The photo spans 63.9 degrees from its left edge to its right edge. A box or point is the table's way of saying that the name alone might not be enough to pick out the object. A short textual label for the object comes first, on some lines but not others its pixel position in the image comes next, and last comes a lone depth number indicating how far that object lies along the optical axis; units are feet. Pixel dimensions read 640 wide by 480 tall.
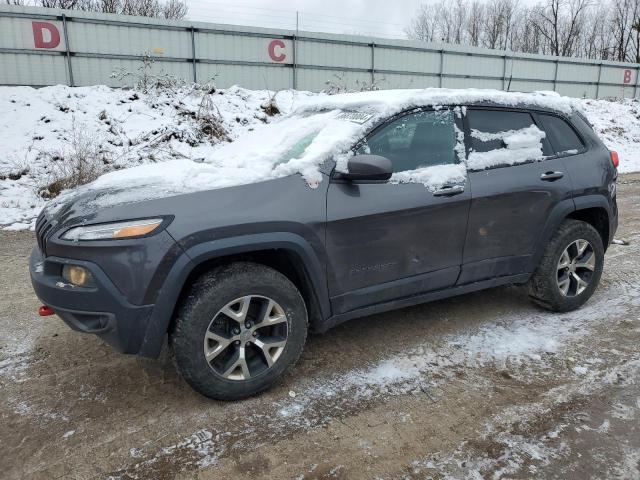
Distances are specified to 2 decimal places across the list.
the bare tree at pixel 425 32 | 170.09
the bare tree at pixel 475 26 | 161.48
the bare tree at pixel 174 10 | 109.70
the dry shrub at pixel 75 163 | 29.60
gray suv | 8.69
